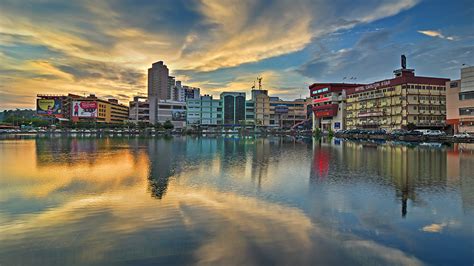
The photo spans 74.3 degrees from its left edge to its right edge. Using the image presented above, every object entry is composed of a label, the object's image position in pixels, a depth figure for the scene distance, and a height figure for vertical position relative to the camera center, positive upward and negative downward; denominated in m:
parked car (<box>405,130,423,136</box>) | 68.56 -0.24
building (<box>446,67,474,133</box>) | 64.06 +6.37
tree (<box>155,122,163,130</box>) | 141.34 +2.42
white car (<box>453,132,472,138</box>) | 59.94 -0.58
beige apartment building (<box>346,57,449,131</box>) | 85.50 +8.46
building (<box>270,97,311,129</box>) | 164.75 +10.04
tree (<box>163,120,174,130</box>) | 139.31 +2.63
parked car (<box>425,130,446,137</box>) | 67.09 -0.23
